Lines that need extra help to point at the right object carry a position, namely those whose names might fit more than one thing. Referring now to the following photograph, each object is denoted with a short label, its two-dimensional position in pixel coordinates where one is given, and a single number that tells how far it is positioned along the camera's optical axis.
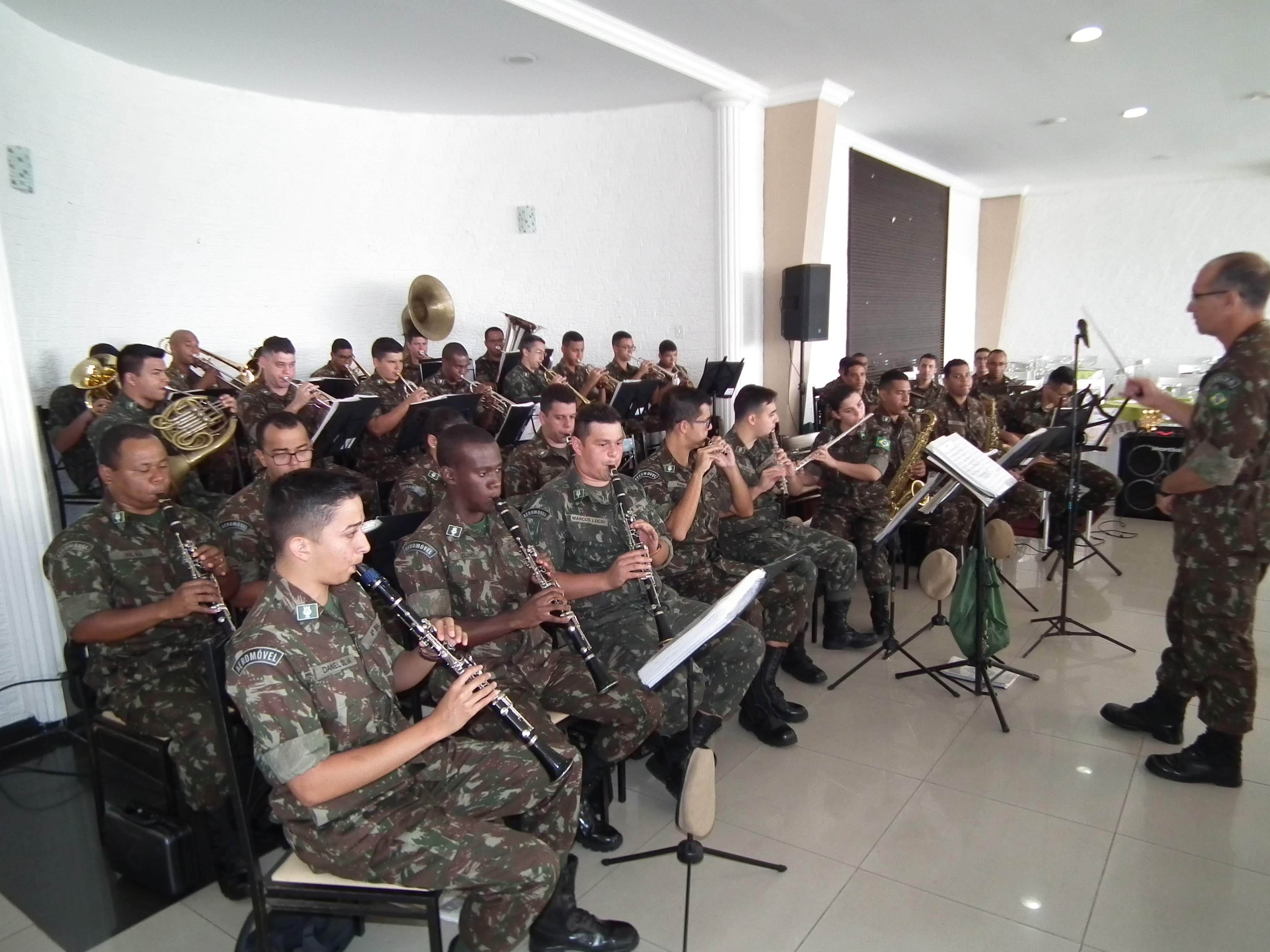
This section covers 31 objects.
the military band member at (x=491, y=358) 7.82
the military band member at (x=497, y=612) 2.56
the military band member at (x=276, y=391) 5.06
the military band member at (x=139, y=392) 4.44
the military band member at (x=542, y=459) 4.75
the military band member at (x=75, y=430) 4.80
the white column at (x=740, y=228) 7.04
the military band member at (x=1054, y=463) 6.01
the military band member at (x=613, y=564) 3.03
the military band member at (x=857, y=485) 4.55
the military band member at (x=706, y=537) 3.55
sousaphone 7.59
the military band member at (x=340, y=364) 6.65
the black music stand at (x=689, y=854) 2.26
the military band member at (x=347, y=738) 1.73
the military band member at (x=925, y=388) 6.67
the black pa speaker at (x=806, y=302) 7.20
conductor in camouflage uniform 2.76
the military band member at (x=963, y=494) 5.39
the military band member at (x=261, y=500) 3.16
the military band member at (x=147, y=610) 2.49
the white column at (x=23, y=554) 3.46
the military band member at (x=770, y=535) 4.16
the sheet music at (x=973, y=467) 3.29
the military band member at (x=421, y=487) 4.04
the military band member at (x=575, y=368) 7.49
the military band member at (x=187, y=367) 5.73
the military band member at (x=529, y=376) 6.94
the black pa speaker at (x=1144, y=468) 6.97
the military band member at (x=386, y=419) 5.60
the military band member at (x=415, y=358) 7.27
